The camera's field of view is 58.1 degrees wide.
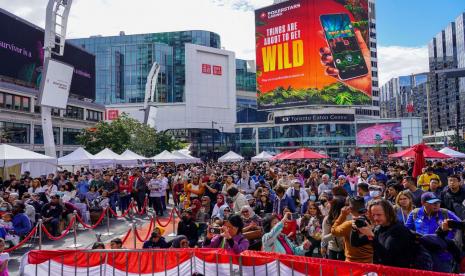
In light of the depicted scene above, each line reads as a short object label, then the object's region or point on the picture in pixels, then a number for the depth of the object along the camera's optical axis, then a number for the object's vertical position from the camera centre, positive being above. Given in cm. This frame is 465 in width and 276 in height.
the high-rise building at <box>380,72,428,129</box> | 16100 +2256
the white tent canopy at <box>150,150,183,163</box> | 3094 -29
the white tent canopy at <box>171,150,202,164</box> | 3256 -18
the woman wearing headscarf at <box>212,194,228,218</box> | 1059 -129
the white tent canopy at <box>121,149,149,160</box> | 2833 -11
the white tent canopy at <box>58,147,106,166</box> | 2342 -23
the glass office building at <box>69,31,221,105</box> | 11100 +2370
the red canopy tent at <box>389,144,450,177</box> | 1478 -33
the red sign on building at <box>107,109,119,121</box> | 9026 +895
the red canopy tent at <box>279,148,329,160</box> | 2353 -11
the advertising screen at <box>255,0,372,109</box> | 8019 +1909
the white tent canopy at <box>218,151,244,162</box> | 3552 -32
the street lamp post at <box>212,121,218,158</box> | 9559 +233
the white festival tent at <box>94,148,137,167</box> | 2564 -14
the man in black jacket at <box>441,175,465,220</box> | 821 -87
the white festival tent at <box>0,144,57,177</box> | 1761 -4
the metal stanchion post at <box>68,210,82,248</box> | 1172 -253
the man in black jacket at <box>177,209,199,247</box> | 910 -161
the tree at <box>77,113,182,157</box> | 4681 +203
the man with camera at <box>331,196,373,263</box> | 497 -105
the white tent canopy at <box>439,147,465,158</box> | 2352 -14
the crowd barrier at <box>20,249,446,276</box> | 496 -149
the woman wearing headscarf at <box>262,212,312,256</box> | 629 -139
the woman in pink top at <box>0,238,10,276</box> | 659 -167
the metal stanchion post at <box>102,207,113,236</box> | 1360 -257
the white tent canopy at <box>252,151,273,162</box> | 3462 -27
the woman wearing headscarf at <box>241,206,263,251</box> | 682 -133
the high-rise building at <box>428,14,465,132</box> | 13412 +2354
